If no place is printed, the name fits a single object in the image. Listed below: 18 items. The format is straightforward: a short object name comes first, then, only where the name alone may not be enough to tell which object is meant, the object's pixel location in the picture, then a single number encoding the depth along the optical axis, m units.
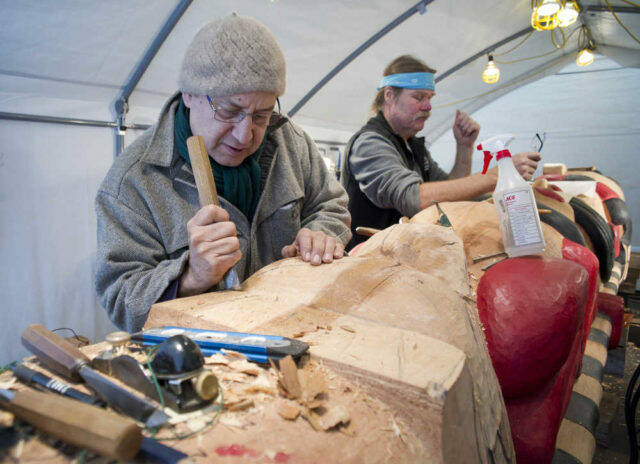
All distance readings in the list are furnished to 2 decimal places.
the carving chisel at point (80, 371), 0.49
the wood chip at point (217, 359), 0.65
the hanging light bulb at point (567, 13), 3.90
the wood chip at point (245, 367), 0.63
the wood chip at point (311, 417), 0.53
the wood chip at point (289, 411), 0.54
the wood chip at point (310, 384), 0.58
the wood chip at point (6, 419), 0.48
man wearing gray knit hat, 1.03
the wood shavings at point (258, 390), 0.59
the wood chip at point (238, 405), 0.54
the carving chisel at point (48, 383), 0.51
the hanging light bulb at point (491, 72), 5.27
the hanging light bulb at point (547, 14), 3.95
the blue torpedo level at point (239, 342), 0.65
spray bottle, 1.25
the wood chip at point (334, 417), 0.53
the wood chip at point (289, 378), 0.58
